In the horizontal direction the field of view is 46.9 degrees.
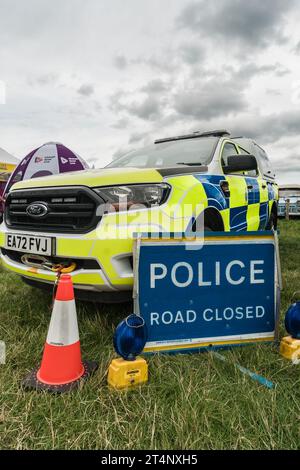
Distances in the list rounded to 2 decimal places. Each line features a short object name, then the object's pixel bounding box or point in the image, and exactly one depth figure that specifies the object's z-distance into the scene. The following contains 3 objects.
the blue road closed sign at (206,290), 1.88
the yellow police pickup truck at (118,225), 1.93
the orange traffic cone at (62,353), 1.60
